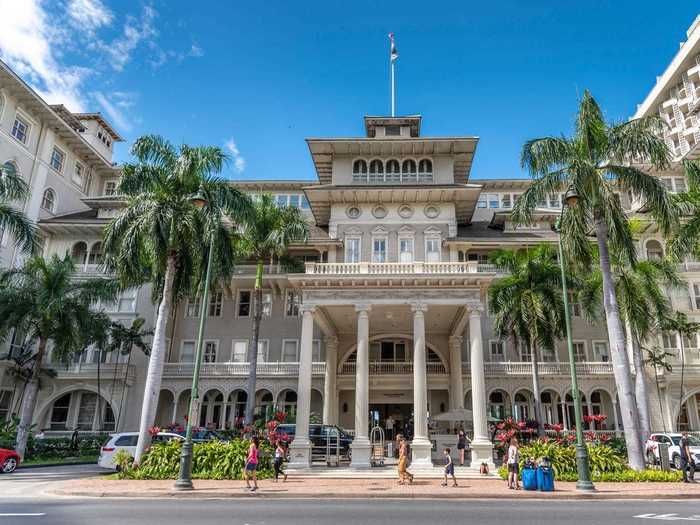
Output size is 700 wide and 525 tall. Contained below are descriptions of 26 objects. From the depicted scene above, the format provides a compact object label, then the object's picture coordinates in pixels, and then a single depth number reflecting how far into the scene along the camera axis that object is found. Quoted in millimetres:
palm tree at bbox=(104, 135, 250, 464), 22281
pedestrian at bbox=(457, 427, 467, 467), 24156
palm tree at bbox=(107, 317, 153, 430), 34781
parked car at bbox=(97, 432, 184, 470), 22675
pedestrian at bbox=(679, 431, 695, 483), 18761
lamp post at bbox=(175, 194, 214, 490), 16344
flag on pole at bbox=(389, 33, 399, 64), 42125
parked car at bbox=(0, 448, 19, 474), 21703
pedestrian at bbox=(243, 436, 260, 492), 16531
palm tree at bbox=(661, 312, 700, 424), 29656
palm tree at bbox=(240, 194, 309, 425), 29703
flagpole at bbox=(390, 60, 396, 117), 42156
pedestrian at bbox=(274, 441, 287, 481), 19375
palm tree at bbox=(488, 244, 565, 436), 28406
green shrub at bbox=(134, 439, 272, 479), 19547
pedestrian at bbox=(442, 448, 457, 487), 18188
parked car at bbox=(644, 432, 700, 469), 22789
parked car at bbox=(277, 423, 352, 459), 25344
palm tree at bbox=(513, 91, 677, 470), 21828
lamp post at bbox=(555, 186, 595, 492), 16281
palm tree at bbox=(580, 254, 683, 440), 26922
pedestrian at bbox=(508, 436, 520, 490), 17203
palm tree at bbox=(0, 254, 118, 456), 27598
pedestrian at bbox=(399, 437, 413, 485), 18500
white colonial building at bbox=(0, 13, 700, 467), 34344
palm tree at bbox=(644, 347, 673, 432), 31594
